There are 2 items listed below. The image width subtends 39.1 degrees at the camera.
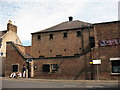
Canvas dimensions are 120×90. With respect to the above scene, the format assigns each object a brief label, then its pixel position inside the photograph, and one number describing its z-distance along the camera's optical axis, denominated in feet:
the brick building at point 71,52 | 75.10
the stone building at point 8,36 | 133.66
